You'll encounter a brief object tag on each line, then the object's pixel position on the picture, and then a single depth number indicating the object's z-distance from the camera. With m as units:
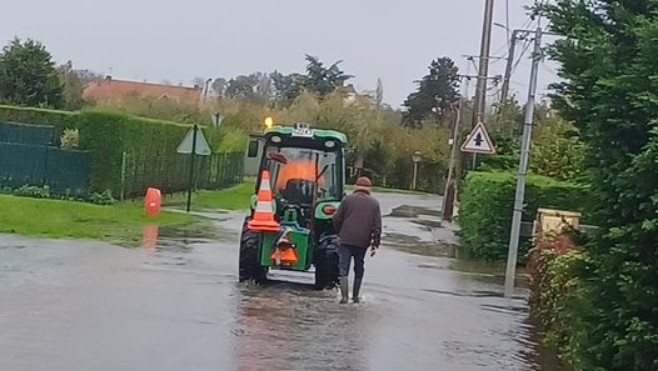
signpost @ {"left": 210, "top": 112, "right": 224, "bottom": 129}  48.84
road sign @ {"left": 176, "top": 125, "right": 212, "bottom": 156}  35.12
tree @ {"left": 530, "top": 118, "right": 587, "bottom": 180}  29.25
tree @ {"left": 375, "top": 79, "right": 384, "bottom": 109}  85.69
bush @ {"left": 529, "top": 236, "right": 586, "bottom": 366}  9.06
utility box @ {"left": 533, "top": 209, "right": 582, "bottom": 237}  17.53
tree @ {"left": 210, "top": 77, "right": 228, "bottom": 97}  117.91
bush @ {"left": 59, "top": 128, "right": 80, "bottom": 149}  35.12
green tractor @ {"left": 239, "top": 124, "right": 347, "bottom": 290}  17.39
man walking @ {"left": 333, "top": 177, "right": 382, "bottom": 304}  16.58
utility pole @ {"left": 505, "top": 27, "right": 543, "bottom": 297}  19.02
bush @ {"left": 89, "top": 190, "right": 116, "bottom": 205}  33.78
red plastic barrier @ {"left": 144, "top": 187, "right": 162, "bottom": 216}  31.91
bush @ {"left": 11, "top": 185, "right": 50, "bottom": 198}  33.59
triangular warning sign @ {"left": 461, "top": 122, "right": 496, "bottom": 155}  25.98
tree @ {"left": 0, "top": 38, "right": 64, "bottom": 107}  52.12
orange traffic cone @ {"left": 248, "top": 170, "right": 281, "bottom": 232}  17.20
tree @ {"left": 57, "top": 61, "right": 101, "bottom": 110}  55.88
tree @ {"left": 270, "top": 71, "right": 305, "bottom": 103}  92.99
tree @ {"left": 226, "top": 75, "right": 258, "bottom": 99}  113.00
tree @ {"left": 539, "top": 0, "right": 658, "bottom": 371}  7.09
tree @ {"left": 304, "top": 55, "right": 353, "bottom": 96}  96.94
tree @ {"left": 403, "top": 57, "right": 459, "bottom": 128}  98.69
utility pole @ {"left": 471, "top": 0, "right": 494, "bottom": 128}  37.53
